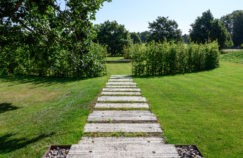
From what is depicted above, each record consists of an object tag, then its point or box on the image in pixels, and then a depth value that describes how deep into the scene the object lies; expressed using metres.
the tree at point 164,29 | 28.94
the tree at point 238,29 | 46.60
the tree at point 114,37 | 28.28
